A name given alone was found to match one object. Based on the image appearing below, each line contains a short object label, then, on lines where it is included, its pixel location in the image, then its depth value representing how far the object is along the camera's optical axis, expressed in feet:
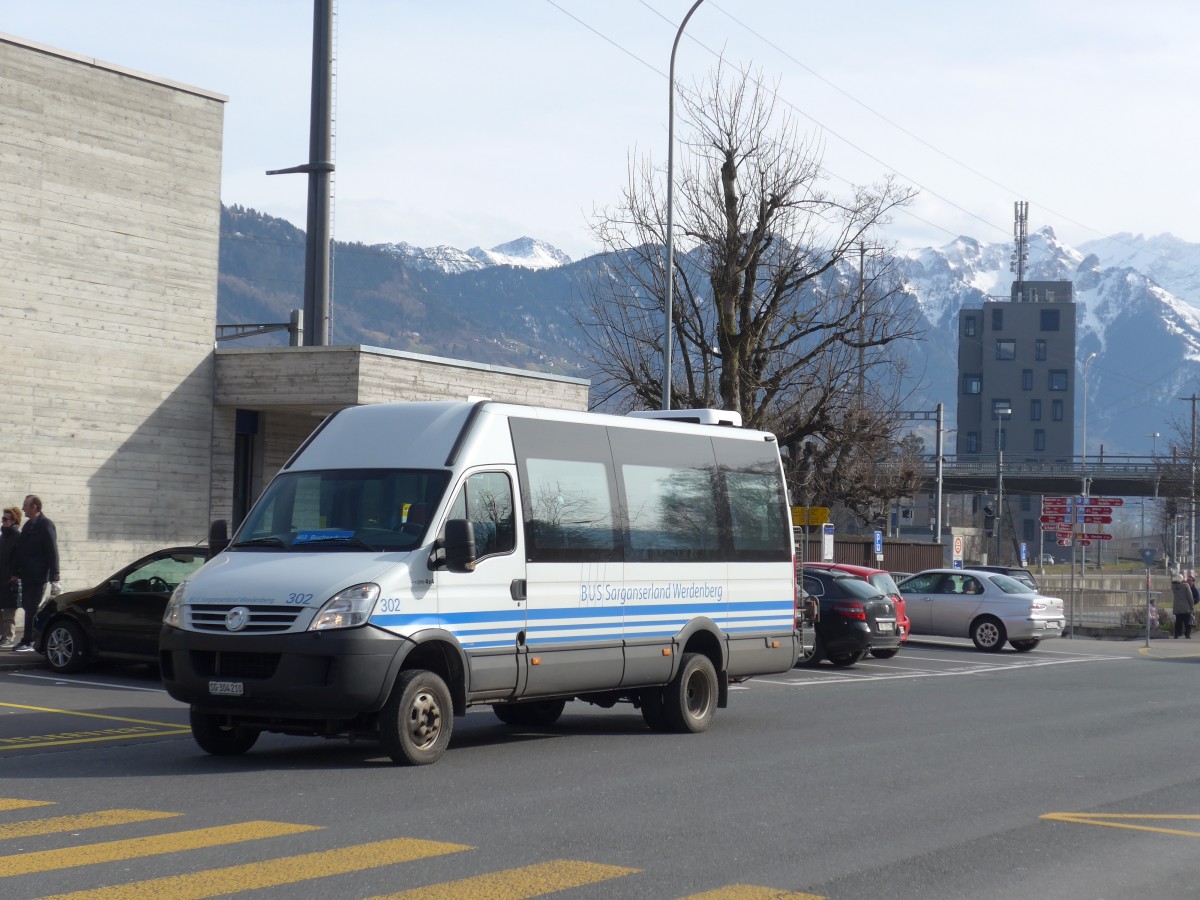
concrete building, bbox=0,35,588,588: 75.05
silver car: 100.12
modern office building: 468.34
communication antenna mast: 510.58
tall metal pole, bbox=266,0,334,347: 99.66
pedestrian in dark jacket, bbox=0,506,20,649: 63.52
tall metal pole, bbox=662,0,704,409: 90.33
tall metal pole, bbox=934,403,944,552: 197.86
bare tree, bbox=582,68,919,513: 106.93
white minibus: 35.27
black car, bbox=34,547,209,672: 56.85
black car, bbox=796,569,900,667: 79.56
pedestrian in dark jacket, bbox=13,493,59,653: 62.85
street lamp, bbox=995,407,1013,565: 457.27
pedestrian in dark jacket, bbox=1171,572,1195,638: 123.85
